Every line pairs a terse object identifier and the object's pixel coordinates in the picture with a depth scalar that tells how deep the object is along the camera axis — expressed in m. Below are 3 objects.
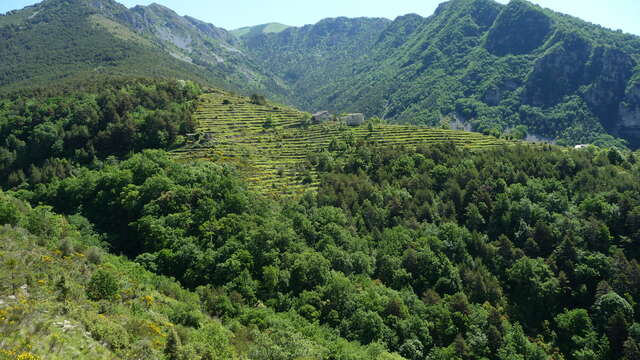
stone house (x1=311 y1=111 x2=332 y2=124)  127.25
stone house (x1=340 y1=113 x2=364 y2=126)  134.56
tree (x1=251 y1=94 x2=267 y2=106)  137.85
